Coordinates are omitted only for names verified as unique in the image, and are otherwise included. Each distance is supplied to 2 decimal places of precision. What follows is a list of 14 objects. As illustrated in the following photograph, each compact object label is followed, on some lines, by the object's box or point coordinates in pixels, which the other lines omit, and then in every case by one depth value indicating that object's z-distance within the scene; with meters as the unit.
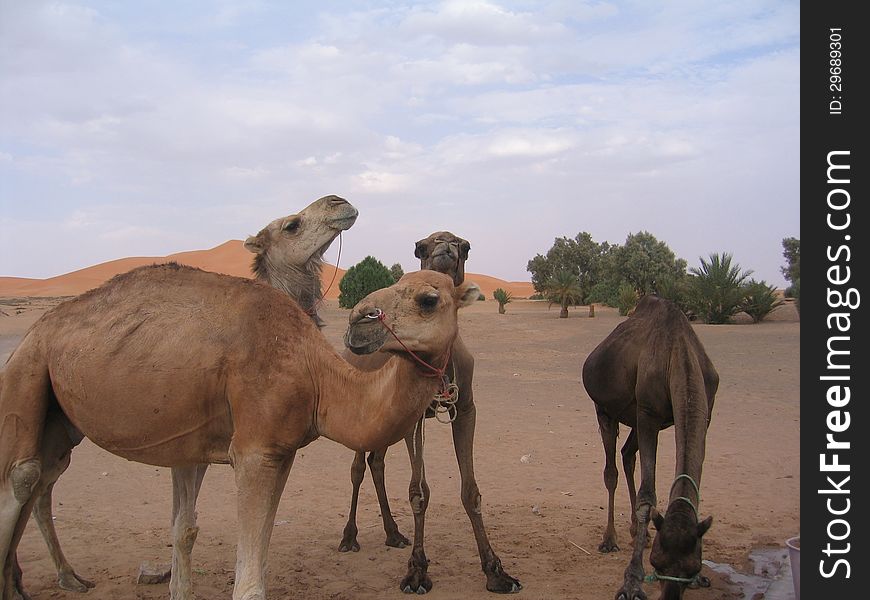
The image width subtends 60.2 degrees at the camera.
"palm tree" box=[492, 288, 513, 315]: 47.14
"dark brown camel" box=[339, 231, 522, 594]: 6.06
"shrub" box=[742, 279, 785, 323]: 31.72
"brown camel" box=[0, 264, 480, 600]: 4.12
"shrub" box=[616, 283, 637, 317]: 36.09
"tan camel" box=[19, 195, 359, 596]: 5.96
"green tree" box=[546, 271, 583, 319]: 40.25
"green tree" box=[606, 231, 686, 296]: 52.09
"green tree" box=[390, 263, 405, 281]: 50.87
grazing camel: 4.31
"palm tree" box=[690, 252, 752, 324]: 31.66
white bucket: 5.26
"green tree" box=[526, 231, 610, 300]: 60.53
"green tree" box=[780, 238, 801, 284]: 49.36
